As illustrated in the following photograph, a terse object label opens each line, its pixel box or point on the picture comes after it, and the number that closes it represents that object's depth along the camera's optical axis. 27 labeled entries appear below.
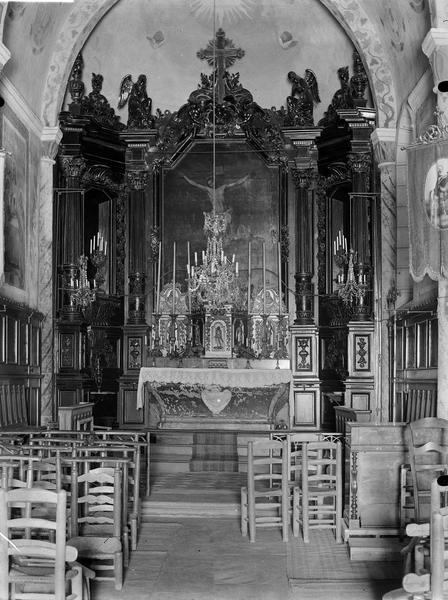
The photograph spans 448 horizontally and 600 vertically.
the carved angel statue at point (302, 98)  14.87
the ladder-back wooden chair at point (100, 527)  6.39
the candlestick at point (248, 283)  14.56
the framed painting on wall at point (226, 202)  15.19
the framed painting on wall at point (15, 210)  12.24
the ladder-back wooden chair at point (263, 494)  8.15
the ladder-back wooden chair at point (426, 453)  7.21
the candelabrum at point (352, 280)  13.83
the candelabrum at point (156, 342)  14.48
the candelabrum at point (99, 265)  14.74
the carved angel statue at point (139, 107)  15.03
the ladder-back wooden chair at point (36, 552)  4.78
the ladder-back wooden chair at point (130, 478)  6.94
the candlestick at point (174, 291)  14.60
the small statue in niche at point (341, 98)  14.52
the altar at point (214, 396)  12.84
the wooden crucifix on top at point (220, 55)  14.67
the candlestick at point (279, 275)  14.85
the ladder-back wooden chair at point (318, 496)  8.16
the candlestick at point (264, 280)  14.33
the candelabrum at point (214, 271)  11.90
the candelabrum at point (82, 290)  13.86
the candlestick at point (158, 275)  14.74
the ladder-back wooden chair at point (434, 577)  4.49
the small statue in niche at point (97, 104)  14.68
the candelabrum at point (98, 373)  14.56
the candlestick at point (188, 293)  14.59
